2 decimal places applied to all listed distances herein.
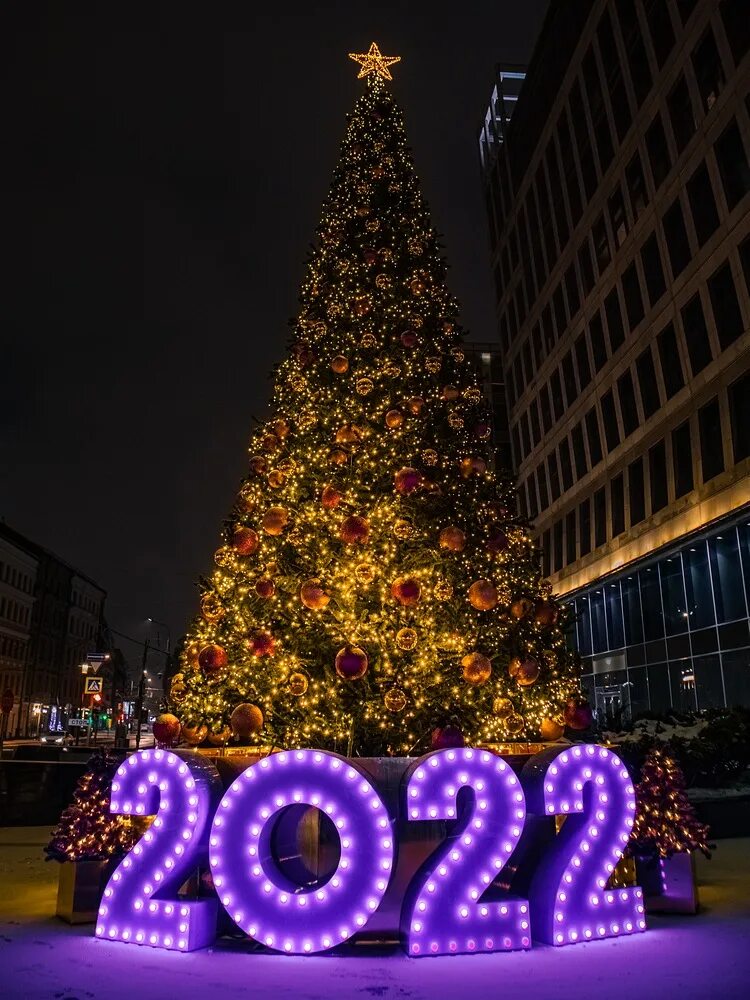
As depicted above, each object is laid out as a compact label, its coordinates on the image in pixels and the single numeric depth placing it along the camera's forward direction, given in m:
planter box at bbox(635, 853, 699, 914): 7.14
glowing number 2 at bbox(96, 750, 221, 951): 6.03
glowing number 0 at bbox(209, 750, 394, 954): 5.68
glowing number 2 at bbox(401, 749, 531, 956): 5.79
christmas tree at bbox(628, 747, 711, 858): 7.20
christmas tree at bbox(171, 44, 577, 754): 8.24
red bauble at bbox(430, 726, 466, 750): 7.36
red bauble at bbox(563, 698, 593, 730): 8.81
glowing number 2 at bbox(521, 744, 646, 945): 6.11
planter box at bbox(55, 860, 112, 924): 6.75
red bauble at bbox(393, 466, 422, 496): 8.60
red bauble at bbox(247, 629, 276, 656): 8.23
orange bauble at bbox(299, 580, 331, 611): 8.16
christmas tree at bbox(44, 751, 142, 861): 6.91
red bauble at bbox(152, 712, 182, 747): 8.93
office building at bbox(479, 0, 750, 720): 23.38
